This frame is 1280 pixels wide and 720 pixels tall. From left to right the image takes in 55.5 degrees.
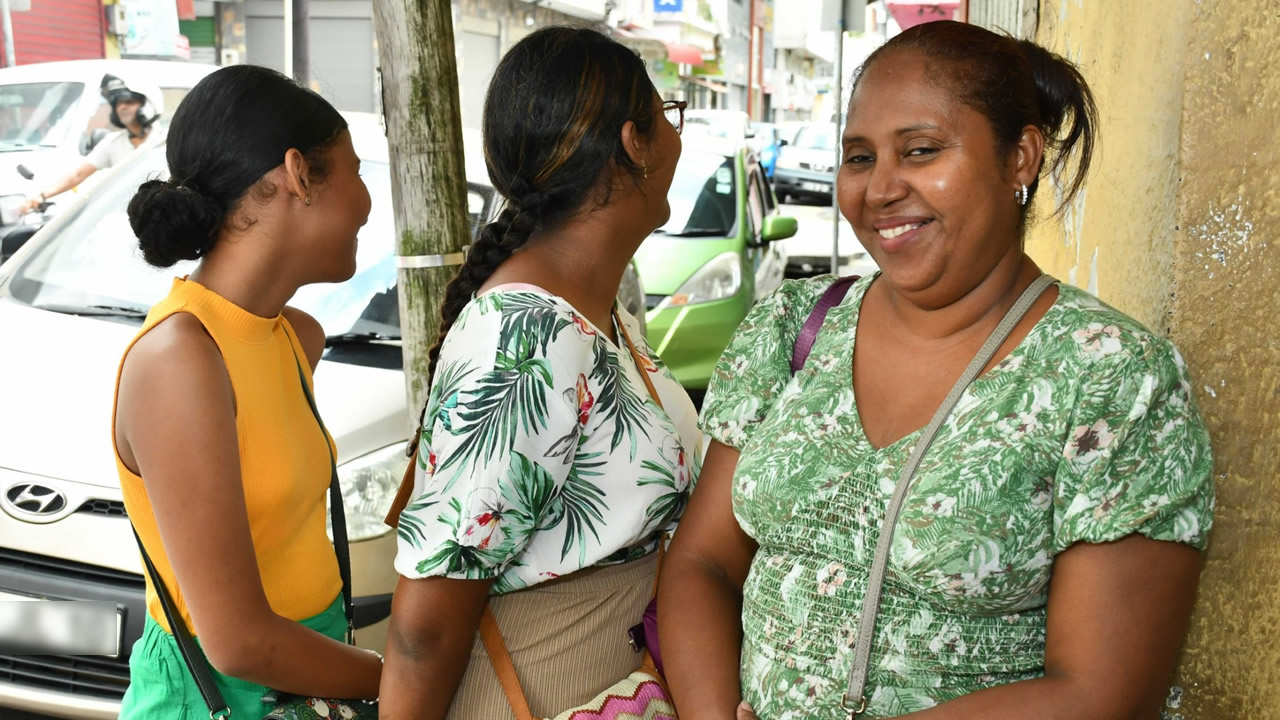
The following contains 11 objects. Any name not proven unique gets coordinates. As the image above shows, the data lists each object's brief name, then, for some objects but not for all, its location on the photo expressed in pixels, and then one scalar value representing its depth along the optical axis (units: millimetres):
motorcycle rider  10594
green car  7688
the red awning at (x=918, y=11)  18312
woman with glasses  1860
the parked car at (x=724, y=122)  26391
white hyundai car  3480
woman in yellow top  1885
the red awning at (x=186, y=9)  22688
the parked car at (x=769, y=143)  28281
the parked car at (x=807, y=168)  27531
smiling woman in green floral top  1566
